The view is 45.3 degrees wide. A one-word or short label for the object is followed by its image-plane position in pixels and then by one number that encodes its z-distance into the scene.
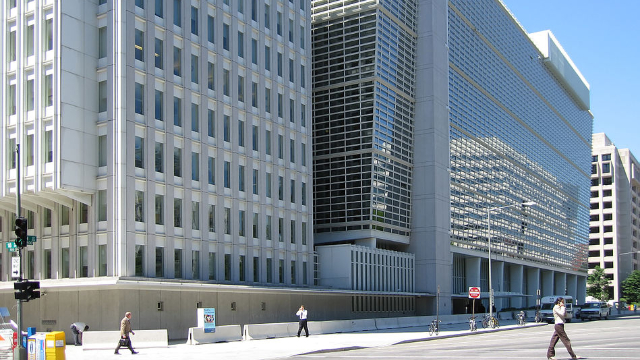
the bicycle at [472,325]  50.04
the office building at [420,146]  66.06
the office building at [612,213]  181.62
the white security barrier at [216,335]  36.47
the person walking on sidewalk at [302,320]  40.50
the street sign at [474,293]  52.72
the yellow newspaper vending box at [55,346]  24.53
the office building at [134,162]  41.94
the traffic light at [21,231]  25.81
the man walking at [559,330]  22.25
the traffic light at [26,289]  25.61
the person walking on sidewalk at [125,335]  30.39
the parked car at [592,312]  73.88
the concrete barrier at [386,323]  52.24
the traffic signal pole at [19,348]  24.66
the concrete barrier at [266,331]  39.06
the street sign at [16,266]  26.30
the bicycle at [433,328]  44.47
